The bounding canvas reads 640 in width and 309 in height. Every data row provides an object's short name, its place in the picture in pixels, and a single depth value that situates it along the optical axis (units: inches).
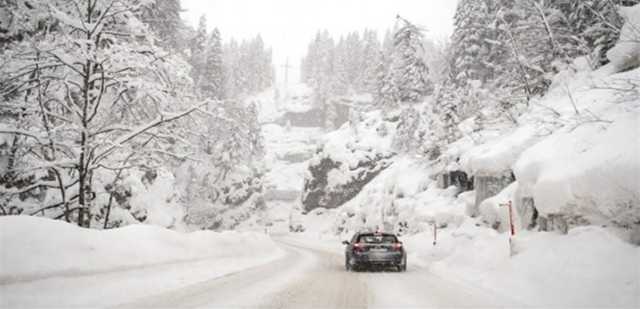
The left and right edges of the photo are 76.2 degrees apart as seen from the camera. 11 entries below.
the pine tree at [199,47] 1963.6
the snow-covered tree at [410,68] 2175.2
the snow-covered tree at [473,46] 1777.8
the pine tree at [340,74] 4274.1
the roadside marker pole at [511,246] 406.0
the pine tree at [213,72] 1980.8
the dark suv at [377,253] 511.5
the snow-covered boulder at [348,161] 2005.4
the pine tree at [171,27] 1117.4
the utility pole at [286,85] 5220.5
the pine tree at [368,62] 3665.1
